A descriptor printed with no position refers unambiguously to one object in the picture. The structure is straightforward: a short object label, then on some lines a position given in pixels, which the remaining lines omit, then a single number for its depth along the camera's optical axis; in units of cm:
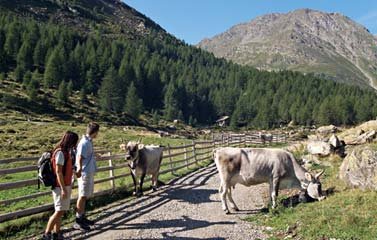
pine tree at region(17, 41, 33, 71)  10388
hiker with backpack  791
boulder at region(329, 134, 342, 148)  1948
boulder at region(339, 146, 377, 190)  1129
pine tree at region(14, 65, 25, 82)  9569
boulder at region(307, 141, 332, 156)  1947
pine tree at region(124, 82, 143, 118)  9794
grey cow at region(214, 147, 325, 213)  1172
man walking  931
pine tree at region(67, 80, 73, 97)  9188
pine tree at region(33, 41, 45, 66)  11037
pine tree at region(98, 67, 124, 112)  9594
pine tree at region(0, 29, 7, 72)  10205
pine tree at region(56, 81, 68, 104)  8681
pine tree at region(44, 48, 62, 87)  9725
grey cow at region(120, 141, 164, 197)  1448
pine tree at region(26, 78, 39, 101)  8281
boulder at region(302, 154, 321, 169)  1868
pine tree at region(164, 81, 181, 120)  11411
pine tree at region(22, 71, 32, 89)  9026
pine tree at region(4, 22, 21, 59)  10819
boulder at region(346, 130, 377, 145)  1997
